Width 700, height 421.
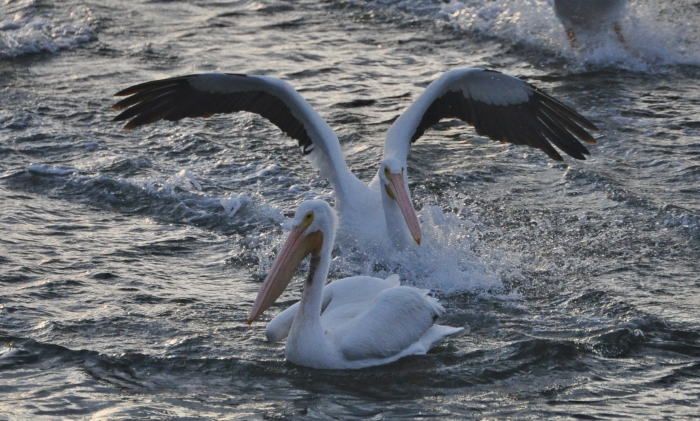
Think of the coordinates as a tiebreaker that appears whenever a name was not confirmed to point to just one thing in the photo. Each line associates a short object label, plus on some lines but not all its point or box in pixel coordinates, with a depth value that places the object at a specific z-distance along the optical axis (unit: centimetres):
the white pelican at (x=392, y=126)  1337
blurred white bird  2137
